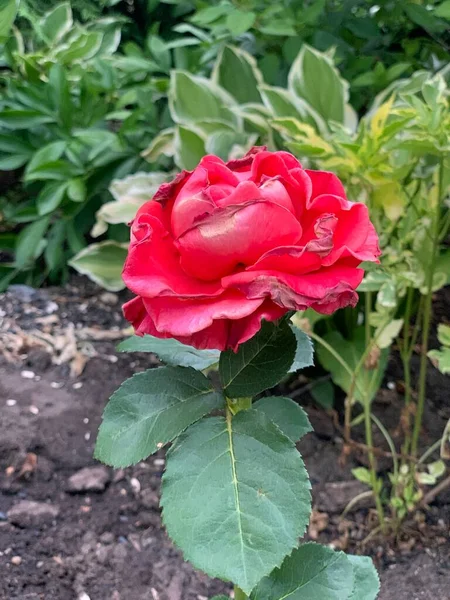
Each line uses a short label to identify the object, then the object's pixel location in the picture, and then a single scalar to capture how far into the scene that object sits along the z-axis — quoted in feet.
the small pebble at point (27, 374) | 4.42
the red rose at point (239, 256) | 1.40
